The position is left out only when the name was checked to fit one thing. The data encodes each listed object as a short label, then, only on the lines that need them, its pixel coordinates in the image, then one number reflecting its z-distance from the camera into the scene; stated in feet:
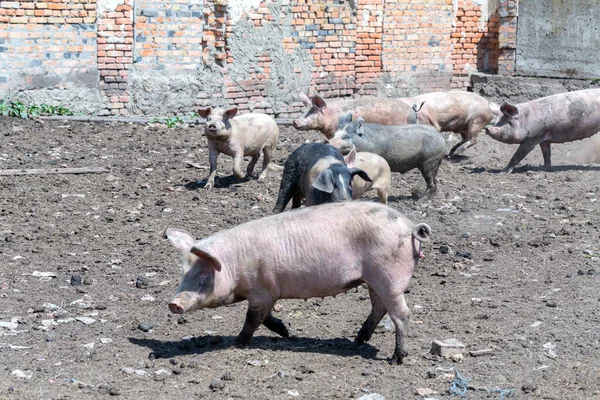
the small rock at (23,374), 28.68
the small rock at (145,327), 33.91
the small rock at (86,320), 34.24
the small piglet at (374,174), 49.41
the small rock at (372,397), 28.07
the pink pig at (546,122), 67.82
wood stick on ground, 55.99
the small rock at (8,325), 33.07
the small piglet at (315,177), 41.19
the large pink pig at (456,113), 71.49
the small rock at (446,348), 31.75
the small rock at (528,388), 28.96
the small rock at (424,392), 28.78
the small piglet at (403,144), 54.70
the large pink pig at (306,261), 31.10
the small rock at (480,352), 32.07
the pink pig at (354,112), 67.05
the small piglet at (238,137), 57.24
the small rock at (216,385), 28.32
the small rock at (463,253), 44.44
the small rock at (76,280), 38.59
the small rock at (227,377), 29.12
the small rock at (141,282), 38.73
